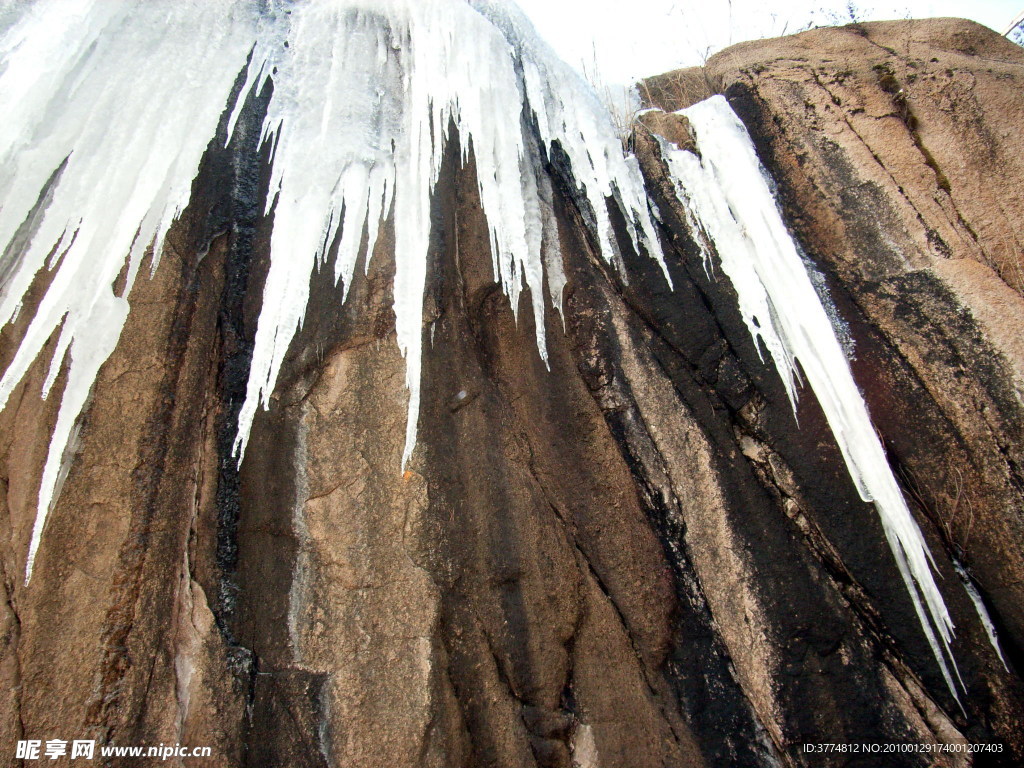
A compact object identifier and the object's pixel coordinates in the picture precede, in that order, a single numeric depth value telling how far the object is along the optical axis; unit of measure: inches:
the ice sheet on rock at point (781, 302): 99.3
